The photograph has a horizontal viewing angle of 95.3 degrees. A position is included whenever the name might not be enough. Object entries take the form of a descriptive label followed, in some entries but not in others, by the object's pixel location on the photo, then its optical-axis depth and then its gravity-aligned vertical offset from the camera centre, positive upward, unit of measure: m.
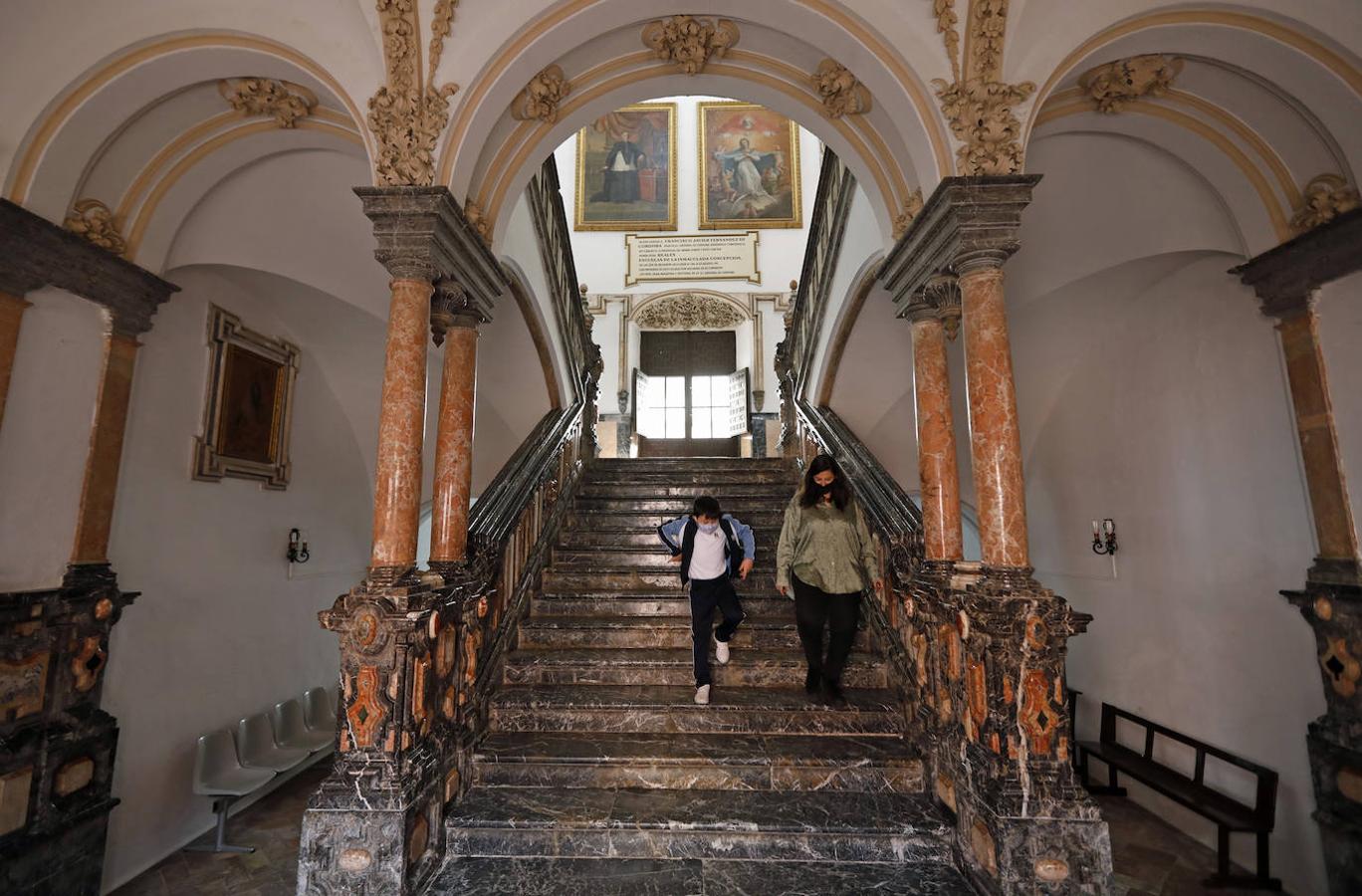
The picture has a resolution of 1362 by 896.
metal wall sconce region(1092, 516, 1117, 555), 5.81 +0.07
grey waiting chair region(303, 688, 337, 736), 5.89 -1.51
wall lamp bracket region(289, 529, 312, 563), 5.93 +0.03
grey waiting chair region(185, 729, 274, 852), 4.45 -1.64
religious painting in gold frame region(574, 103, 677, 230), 12.34 +7.54
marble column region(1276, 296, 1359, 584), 3.66 +0.57
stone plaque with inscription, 12.09 +5.63
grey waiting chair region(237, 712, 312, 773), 4.94 -1.59
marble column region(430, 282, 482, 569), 3.75 +0.77
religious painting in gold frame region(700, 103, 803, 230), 12.25 +7.55
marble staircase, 2.82 -1.17
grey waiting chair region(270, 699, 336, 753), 5.40 -1.58
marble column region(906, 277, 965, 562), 3.74 +0.71
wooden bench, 4.09 -1.81
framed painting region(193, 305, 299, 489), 4.97 +1.26
